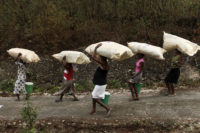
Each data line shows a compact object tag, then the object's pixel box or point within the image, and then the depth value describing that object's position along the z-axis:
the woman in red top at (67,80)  5.84
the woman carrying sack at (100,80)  4.69
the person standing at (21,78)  6.17
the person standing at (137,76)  5.58
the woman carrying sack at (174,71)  5.77
